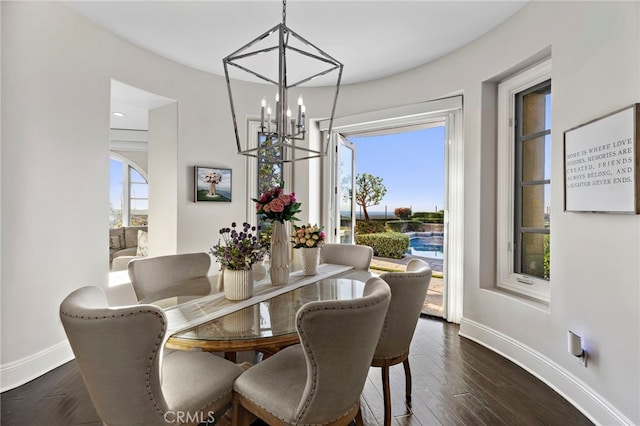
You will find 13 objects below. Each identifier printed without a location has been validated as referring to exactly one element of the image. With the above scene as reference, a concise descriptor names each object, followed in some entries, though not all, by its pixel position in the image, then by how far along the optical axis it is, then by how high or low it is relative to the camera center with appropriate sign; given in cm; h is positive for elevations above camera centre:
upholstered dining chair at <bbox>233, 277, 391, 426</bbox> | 108 -62
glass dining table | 126 -49
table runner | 140 -49
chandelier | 158 +144
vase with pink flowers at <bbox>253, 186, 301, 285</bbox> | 193 -7
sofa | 523 -47
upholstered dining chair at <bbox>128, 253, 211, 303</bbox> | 194 -45
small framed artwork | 360 +33
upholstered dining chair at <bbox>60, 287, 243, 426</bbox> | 101 -50
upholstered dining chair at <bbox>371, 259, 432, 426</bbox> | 167 -59
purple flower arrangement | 169 -22
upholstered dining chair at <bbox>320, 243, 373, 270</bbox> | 280 -40
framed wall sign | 157 +27
